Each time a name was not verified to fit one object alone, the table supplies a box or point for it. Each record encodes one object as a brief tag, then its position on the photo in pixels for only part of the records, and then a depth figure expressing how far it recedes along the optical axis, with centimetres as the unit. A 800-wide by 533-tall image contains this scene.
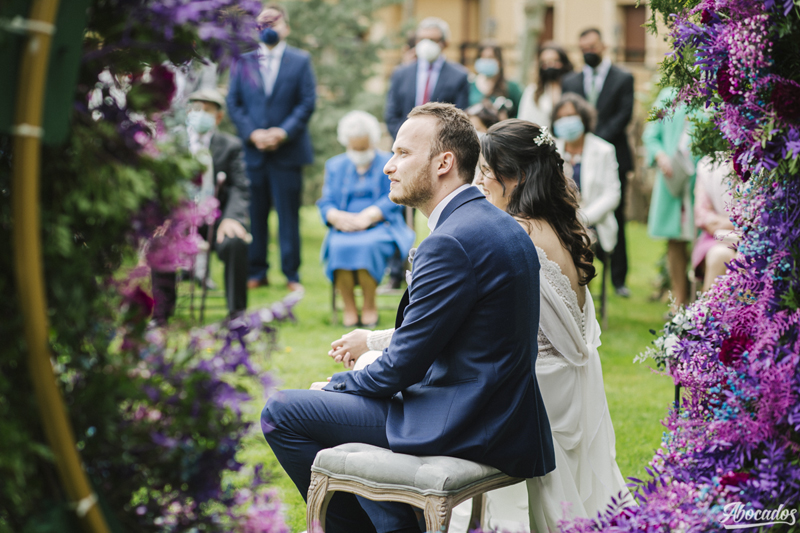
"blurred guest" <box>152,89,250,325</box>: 704
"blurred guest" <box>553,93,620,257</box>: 754
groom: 279
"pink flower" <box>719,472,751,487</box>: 246
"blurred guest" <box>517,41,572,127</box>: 915
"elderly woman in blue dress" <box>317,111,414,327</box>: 767
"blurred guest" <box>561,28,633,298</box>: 905
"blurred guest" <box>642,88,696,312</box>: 812
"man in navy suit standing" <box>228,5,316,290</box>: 924
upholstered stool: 263
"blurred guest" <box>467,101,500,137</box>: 718
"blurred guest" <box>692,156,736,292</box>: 653
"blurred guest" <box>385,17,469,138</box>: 909
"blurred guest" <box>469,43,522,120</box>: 897
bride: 347
